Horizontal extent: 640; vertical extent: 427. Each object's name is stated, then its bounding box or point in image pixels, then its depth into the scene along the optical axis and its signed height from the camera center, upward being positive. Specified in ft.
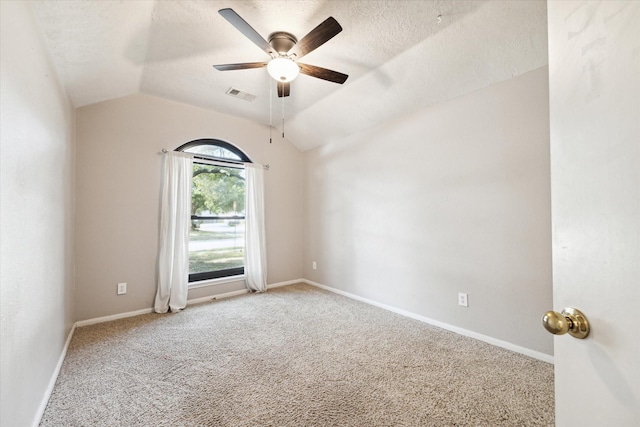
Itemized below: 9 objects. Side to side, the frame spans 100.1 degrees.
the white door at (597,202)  1.54 +0.02
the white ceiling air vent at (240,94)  10.14 +4.66
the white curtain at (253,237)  12.87 -1.16
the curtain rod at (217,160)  10.61 +2.41
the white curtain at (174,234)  10.41 -0.79
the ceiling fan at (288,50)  5.71 +3.86
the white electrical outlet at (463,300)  8.31 -2.85
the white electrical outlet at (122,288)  9.73 -2.66
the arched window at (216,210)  11.91 +0.17
